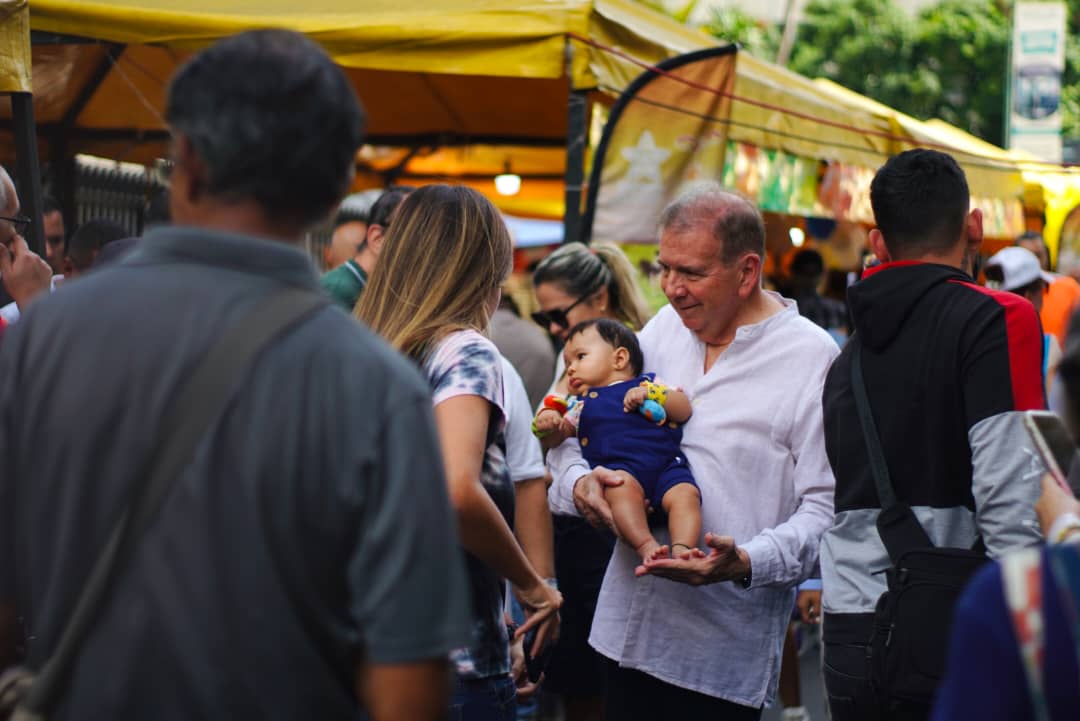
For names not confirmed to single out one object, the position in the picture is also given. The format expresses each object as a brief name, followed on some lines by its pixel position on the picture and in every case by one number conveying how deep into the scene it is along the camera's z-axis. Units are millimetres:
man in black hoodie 3041
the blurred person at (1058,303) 7809
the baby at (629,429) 3777
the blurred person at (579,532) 5238
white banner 24875
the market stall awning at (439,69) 6750
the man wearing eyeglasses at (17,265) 4301
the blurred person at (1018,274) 7309
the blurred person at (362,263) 5293
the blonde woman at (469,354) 2908
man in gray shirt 1739
